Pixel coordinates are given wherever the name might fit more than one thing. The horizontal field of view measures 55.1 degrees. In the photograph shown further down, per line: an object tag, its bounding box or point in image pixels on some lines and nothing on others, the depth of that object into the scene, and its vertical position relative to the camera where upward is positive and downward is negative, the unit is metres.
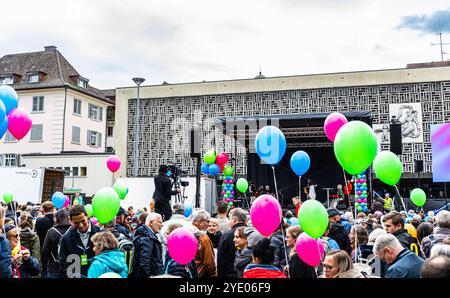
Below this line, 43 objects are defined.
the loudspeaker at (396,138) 13.73 +1.68
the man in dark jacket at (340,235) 5.37 -0.57
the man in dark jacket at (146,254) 4.17 -0.64
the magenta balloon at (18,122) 5.84 +0.90
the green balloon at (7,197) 9.32 -0.19
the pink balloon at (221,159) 16.67 +1.15
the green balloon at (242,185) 14.16 +0.13
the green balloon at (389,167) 5.66 +0.29
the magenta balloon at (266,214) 4.11 -0.24
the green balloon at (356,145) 4.04 +0.42
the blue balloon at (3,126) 5.01 +0.73
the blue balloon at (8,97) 5.64 +1.19
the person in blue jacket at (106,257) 3.49 -0.57
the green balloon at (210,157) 15.83 +1.16
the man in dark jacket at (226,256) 4.64 -0.72
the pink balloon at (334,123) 6.15 +0.95
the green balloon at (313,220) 3.81 -0.27
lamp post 18.38 +4.65
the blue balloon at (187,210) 9.90 -0.50
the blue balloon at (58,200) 9.40 -0.25
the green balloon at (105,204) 4.68 -0.17
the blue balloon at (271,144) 6.01 +0.63
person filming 8.90 -0.09
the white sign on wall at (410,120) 23.80 +3.87
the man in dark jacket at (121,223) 5.66 -0.50
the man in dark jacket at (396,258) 3.33 -0.54
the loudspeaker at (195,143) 13.98 +1.51
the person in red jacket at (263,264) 3.55 -0.63
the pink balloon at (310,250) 3.77 -0.54
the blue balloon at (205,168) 16.84 +0.80
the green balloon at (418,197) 9.59 -0.16
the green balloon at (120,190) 9.37 -0.03
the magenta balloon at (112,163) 10.44 +0.61
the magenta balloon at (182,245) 3.57 -0.47
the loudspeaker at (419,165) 17.14 +0.96
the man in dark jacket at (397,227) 4.61 -0.41
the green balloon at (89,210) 7.38 -0.37
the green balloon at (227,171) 17.28 +0.72
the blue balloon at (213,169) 16.22 +0.74
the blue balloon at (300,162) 8.91 +0.56
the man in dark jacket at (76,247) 4.17 -0.57
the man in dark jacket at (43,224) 6.29 -0.52
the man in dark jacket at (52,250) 4.91 -0.71
